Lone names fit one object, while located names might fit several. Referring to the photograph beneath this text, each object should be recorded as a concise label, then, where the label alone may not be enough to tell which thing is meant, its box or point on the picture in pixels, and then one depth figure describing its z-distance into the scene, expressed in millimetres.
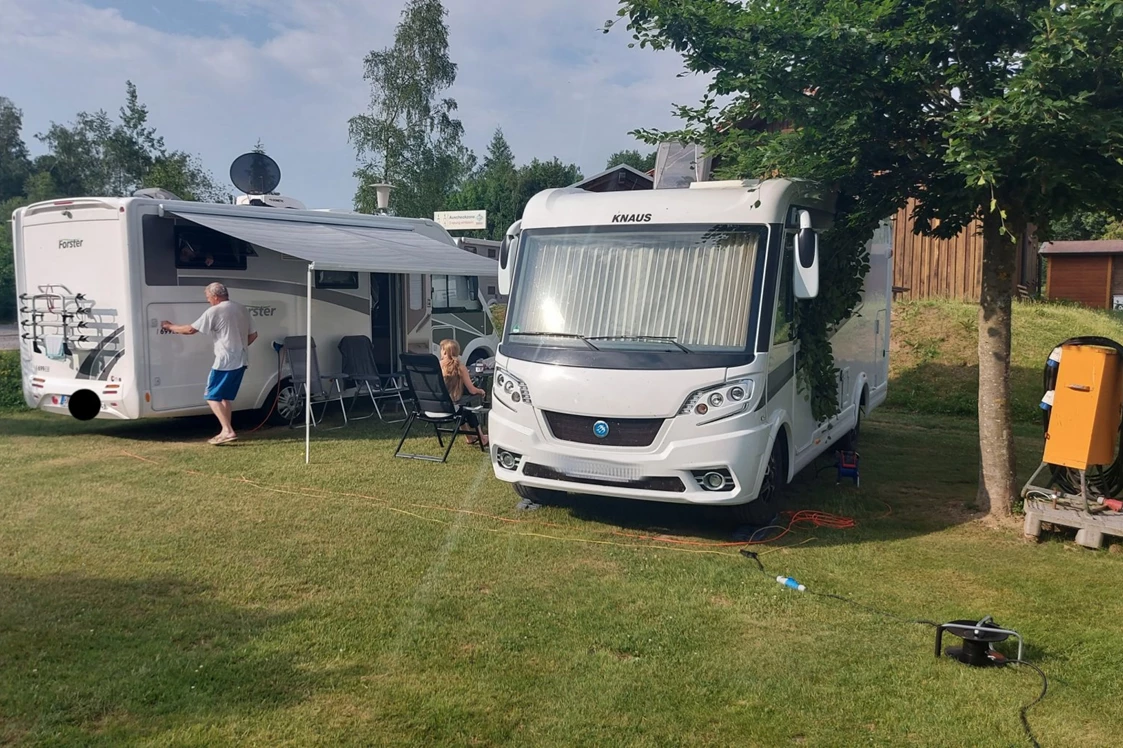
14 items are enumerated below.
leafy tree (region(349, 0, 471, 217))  32406
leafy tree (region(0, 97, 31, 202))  49062
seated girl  9961
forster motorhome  9469
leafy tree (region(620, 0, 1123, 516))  5535
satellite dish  12438
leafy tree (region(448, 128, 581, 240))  51219
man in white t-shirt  9594
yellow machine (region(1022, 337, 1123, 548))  6234
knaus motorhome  6078
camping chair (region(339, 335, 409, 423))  11602
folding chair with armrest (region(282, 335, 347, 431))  11102
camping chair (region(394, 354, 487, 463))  8859
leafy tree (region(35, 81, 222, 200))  31156
